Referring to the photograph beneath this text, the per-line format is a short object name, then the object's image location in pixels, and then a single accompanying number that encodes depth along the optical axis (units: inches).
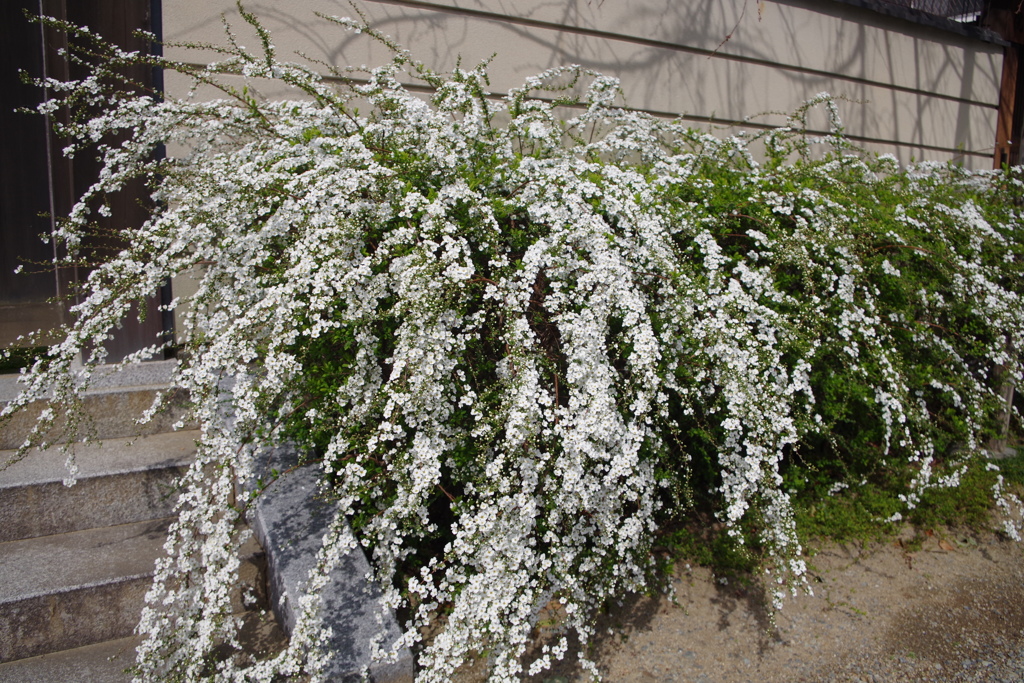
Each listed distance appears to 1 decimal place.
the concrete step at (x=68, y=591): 91.2
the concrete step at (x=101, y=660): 87.8
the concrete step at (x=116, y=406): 125.8
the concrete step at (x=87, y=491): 106.4
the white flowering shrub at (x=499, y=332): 86.5
